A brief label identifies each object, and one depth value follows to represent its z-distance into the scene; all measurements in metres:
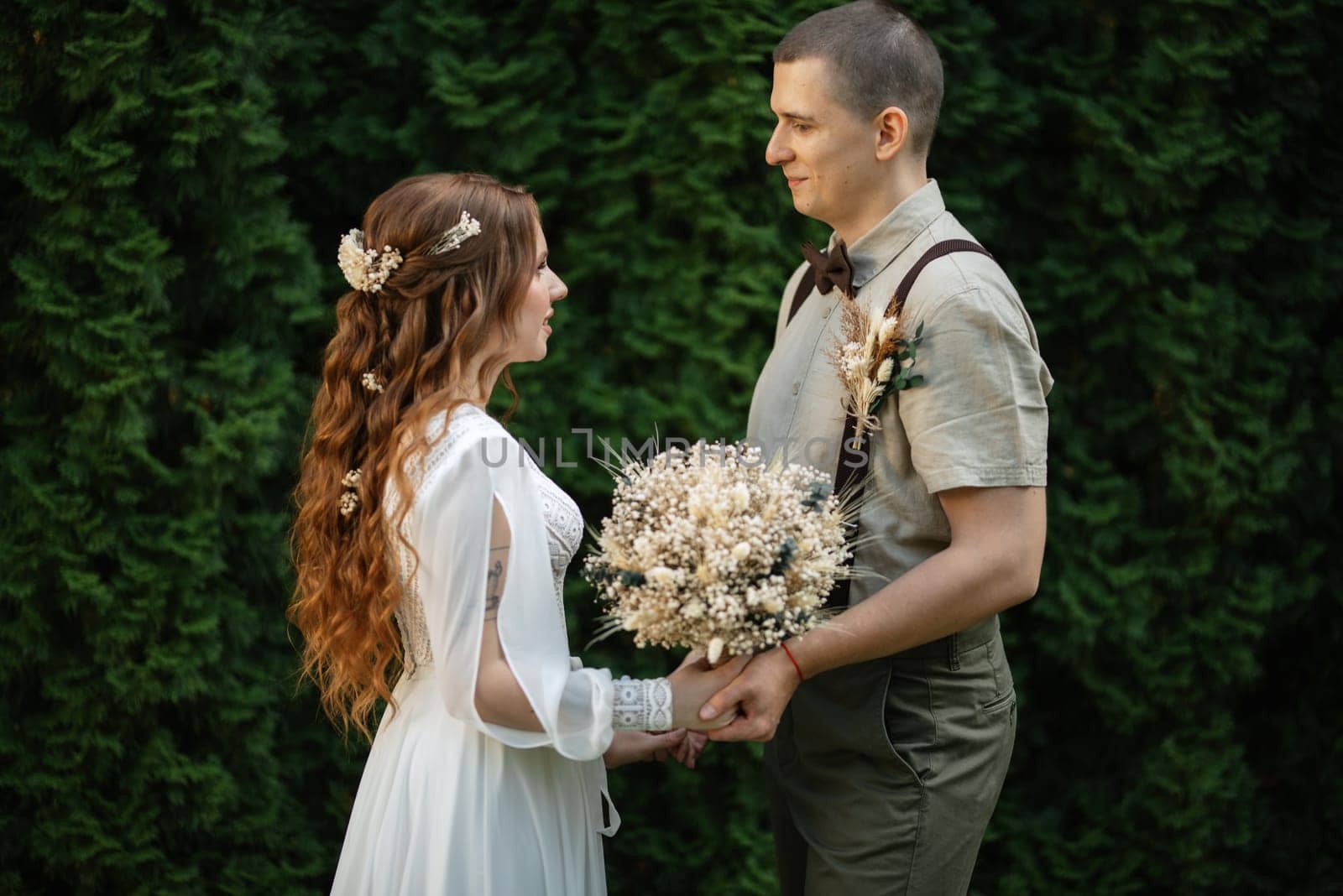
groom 2.45
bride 2.29
